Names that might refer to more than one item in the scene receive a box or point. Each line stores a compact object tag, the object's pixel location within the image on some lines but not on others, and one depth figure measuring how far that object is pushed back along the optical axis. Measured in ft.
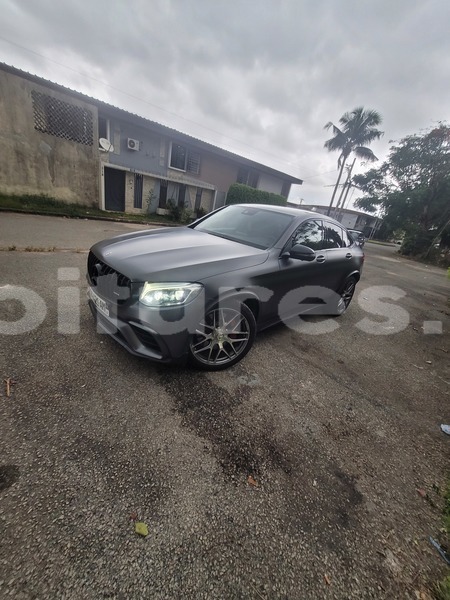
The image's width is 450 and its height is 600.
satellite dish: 37.09
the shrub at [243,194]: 52.36
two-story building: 29.94
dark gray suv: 6.39
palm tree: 80.02
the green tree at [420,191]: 61.36
